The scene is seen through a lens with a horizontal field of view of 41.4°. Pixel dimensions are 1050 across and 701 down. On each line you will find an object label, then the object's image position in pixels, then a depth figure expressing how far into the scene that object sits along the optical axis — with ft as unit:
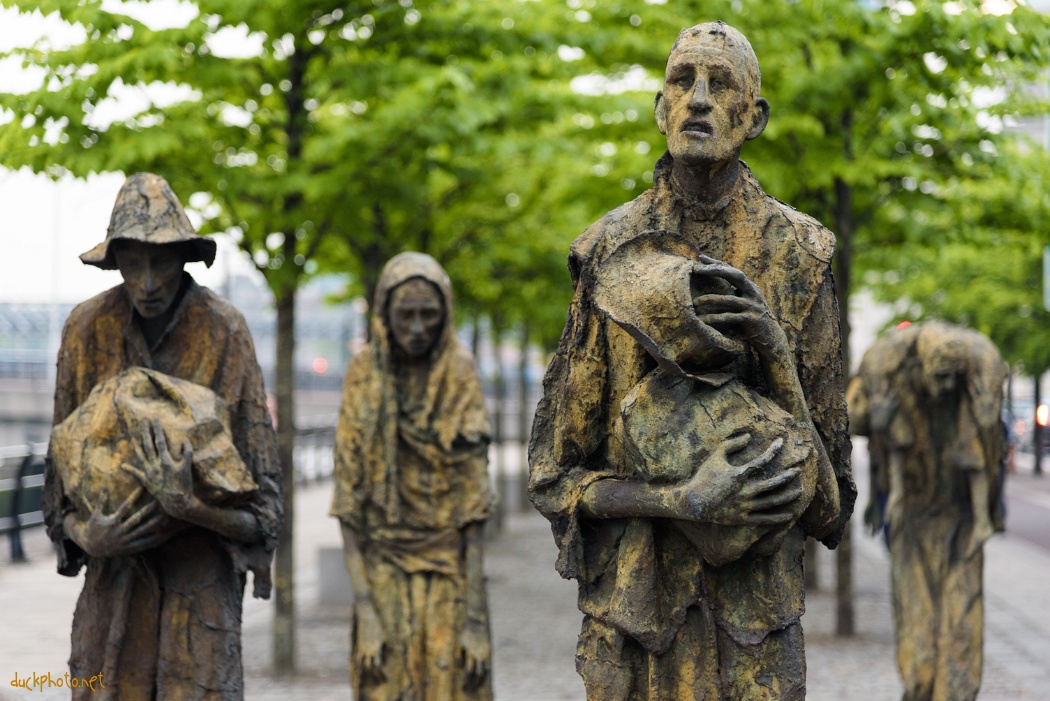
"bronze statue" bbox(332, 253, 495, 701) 24.43
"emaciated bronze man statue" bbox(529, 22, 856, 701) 12.17
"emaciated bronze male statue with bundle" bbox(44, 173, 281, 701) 17.58
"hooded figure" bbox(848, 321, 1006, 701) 27.50
